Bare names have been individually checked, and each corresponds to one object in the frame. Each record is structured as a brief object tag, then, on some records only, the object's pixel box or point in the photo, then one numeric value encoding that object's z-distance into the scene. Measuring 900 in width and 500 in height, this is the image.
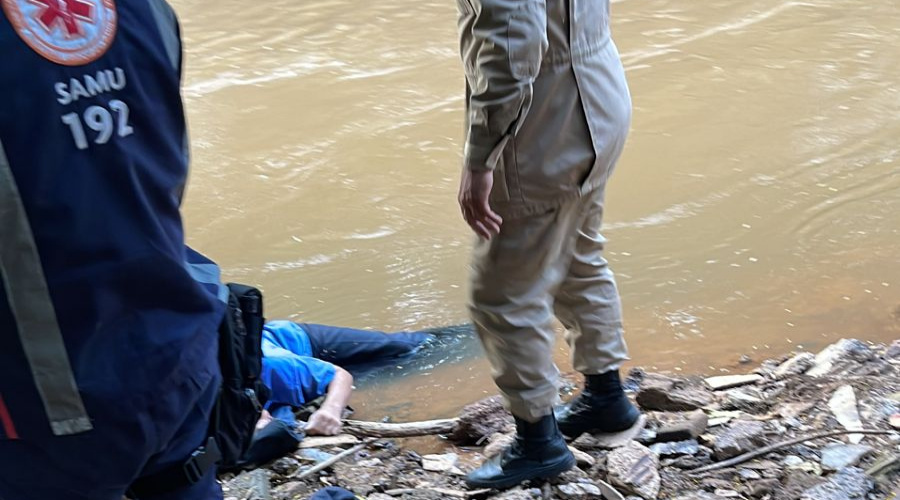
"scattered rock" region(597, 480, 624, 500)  2.79
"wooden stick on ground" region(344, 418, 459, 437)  3.66
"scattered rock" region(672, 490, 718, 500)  2.76
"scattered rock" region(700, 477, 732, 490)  2.89
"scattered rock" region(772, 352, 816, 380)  3.84
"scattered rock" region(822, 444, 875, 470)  2.86
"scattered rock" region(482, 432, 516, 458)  3.28
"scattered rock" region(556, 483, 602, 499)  2.84
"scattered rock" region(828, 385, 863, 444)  3.11
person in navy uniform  1.42
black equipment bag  1.85
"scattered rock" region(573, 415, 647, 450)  3.12
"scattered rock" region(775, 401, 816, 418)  3.35
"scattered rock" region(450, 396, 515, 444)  3.60
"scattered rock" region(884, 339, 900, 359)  3.88
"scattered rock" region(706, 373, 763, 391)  3.80
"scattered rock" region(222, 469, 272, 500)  2.98
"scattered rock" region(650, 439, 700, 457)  3.07
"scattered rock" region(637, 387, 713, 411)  3.48
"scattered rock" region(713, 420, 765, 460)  3.02
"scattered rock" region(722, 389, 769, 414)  3.49
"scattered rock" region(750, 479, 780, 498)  2.81
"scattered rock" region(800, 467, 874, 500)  2.63
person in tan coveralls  2.38
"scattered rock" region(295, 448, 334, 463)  3.39
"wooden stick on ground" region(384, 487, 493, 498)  2.94
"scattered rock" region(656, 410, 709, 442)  3.14
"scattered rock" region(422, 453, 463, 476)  3.25
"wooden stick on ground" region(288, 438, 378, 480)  3.18
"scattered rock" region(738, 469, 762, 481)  2.91
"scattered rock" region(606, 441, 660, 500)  2.83
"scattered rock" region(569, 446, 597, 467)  3.03
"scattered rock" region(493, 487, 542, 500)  2.81
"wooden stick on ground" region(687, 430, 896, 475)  2.98
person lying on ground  3.97
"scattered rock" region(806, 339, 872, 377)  3.76
